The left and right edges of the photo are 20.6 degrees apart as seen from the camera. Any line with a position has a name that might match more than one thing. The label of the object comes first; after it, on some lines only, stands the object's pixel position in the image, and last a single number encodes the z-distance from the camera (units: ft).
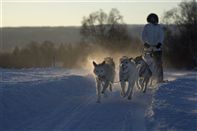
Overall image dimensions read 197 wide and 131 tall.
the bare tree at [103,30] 304.91
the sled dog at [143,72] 57.36
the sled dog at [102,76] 50.29
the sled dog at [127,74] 50.93
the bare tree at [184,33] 247.91
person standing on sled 63.46
